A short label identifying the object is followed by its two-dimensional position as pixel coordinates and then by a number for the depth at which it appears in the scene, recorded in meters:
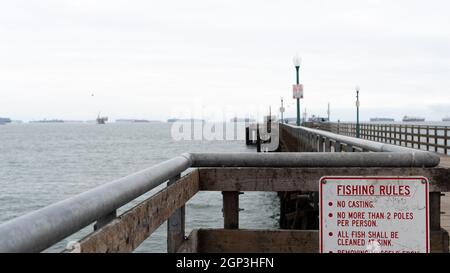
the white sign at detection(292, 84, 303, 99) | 30.84
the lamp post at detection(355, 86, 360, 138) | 46.24
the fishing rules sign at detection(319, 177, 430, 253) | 3.33
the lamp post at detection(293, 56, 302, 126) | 29.78
